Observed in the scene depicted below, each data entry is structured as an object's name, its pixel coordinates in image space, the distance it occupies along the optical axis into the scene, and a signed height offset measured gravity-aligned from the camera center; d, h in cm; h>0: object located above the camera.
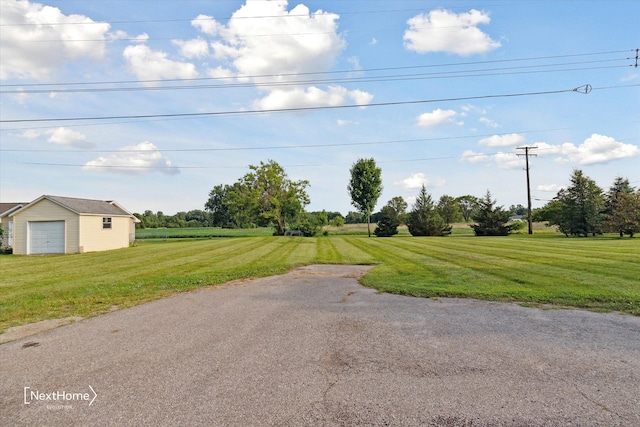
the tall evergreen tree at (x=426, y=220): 3925 -2
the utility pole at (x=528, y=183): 3869 +406
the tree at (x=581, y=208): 3262 +91
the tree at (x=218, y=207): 9234 +457
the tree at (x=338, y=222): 6872 -22
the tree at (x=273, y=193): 4347 +384
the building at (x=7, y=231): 2289 -36
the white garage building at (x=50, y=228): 2192 -16
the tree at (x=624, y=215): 2794 +13
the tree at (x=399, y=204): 5956 +292
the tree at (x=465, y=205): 9350 +393
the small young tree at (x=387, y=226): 4022 -71
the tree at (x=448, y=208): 6488 +225
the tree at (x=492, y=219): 3784 -6
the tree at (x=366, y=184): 4806 +528
